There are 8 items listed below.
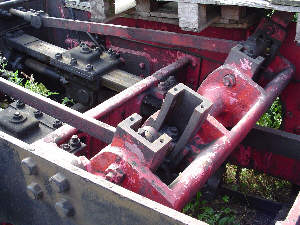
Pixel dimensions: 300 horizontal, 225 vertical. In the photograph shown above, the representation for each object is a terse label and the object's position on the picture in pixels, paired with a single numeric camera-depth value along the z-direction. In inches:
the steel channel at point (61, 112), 78.5
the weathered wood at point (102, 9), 114.8
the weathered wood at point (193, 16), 102.1
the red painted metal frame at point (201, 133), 64.8
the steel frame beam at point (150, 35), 114.1
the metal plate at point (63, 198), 52.7
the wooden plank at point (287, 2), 92.7
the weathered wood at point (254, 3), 94.3
